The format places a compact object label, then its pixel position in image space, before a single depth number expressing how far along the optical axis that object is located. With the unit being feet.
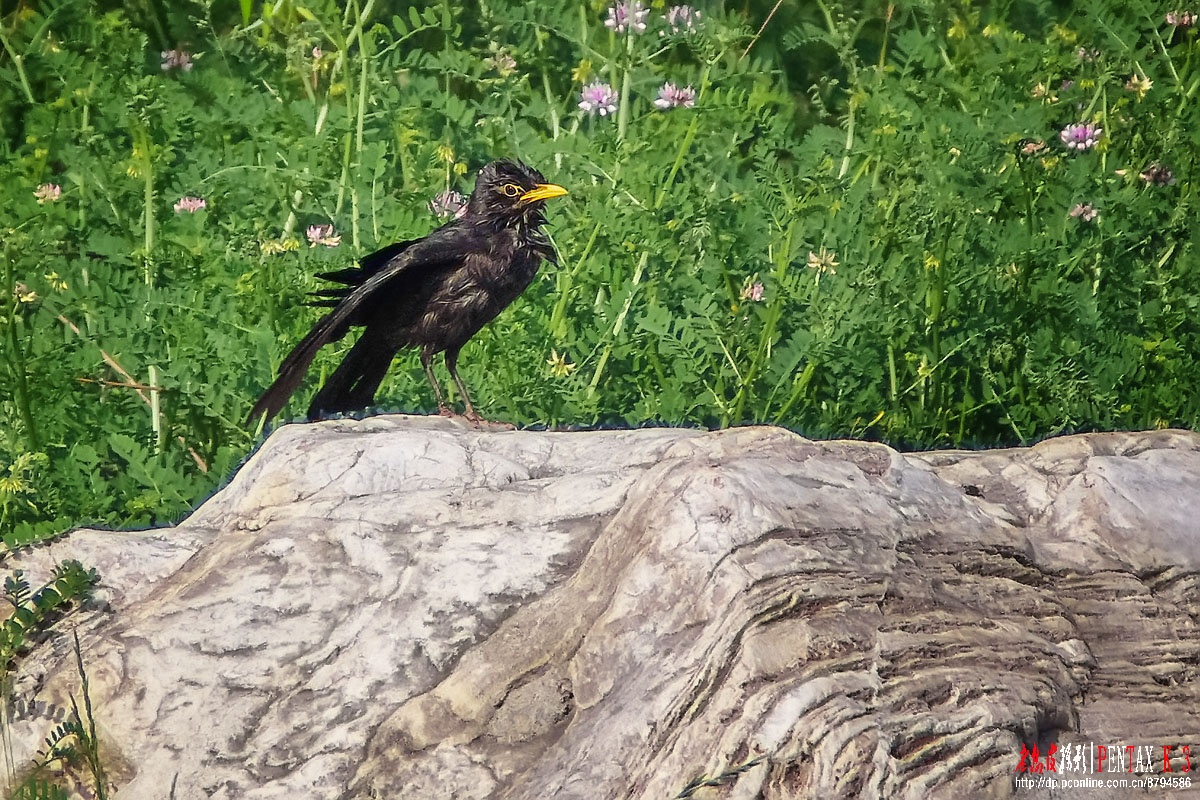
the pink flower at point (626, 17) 39.52
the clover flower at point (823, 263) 33.27
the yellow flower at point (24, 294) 32.55
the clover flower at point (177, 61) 45.57
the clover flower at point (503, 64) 39.60
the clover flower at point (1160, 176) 39.06
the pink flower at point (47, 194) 37.45
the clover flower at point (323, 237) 35.22
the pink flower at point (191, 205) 36.83
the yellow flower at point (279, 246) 33.17
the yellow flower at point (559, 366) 31.42
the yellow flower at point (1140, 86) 43.01
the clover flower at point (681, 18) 42.73
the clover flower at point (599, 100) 40.73
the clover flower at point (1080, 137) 41.16
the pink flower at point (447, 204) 36.40
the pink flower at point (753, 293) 33.83
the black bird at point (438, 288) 29.04
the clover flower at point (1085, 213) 37.86
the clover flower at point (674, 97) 40.52
